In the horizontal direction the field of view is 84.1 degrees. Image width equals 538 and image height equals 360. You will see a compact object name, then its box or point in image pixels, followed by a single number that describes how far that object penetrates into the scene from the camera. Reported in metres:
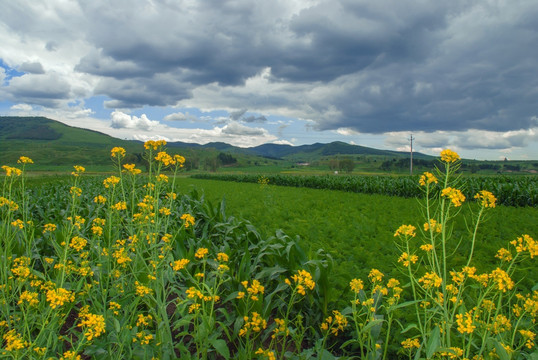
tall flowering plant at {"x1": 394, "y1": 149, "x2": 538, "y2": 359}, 2.09
